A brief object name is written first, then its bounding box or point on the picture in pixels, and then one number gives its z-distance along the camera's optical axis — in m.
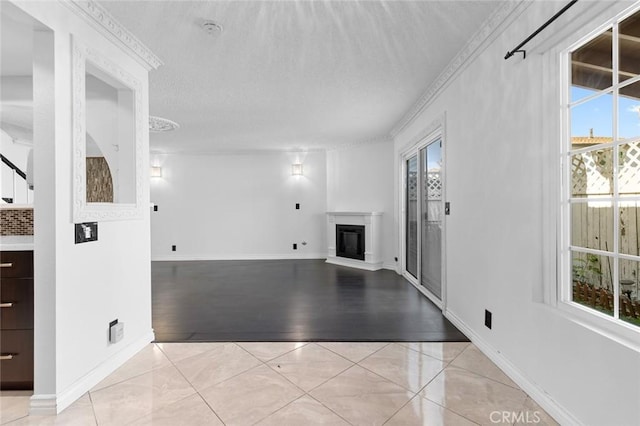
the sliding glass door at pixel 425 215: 3.60
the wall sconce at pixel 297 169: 6.66
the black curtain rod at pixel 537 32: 1.41
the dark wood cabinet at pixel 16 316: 1.77
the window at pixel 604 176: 1.30
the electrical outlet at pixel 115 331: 2.07
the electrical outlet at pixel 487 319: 2.25
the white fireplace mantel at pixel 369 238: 5.52
